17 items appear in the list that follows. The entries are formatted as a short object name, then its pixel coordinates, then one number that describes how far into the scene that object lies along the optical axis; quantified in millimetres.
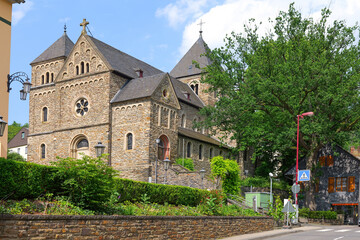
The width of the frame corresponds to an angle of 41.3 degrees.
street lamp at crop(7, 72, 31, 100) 19080
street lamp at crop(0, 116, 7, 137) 14148
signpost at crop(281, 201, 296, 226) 26344
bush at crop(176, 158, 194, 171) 42031
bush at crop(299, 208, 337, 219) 39875
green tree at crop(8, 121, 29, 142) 88000
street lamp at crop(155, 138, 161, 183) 37338
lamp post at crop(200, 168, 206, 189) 34844
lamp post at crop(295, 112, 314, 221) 33188
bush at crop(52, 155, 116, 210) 15734
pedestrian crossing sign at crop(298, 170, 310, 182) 29625
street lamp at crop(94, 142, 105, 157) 20327
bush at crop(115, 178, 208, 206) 20936
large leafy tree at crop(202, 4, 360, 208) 37625
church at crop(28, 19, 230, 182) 39938
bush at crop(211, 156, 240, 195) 40469
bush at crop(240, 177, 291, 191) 47781
